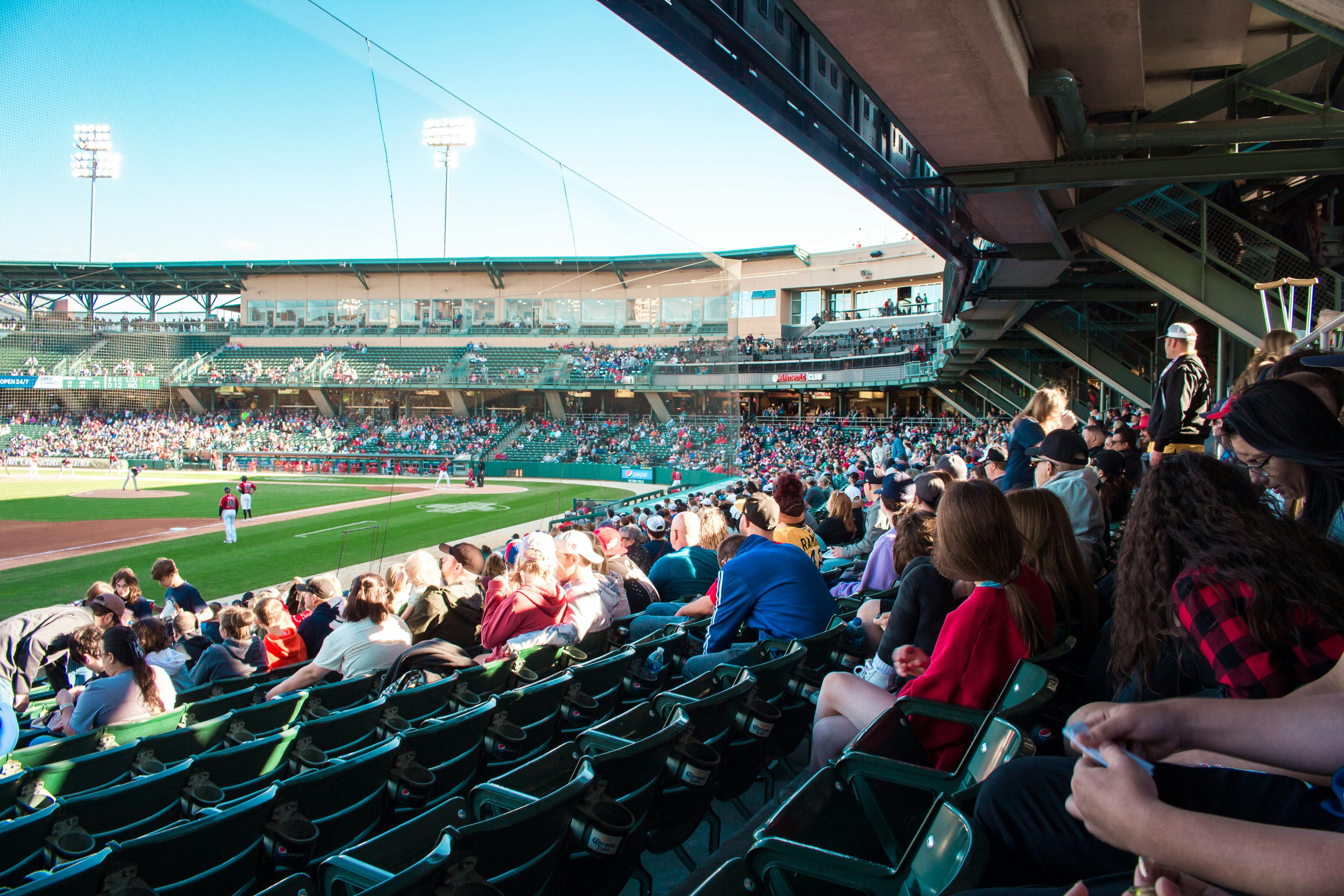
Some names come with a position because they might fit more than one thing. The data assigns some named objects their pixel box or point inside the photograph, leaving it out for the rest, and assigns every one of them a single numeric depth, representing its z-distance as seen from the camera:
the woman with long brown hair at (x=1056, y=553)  3.49
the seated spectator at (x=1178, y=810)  1.11
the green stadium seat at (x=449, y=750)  3.02
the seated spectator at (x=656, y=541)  9.45
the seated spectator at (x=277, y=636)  6.16
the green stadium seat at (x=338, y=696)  4.24
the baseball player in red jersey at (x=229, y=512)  18.80
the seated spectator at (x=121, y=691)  4.21
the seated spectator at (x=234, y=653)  5.67
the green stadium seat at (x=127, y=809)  2.66
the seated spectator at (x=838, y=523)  9.16
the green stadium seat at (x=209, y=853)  2.13
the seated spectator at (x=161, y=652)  5.20
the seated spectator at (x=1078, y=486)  4.80
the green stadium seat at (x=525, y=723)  3.41
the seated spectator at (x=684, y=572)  6.81
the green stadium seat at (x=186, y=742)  3.52
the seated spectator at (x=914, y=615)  3.40
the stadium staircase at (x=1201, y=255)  8.23
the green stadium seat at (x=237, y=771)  2.93
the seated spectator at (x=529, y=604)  4.86
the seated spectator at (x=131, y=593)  7.74
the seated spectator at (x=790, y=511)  5.35
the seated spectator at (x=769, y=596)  4.05
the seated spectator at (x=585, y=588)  5.10
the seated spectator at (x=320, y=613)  6.45
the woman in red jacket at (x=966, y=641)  2.67
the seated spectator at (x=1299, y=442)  2.25
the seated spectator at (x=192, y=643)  7.27
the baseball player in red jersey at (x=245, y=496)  21.67
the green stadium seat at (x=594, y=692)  3.76
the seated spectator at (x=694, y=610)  5.18
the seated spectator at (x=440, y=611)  5.71
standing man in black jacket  5.68
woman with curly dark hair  1.80
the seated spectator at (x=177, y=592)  8.94
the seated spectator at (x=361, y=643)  4.95
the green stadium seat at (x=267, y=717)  3.84
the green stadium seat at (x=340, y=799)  2.56
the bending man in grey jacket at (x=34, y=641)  6.13
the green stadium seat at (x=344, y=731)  3.42
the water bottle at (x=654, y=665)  4.30
